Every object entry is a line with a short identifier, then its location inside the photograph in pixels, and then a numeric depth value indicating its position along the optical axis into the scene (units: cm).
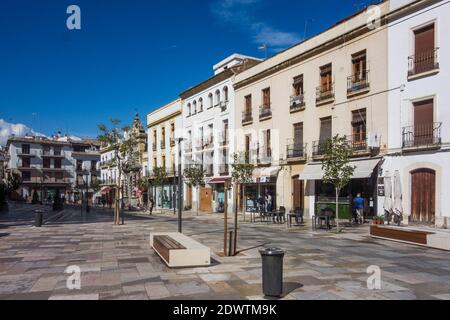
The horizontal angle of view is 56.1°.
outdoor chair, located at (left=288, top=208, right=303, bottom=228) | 1944
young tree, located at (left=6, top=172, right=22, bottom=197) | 6266
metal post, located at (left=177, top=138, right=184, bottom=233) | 1517
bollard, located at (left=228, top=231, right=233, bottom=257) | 1111
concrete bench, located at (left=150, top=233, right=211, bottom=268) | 923
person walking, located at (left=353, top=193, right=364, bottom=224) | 2098
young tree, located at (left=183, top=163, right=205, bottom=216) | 3281
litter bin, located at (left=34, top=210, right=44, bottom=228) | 1980
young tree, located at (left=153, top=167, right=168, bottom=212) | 4041
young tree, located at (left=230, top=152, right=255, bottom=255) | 2458
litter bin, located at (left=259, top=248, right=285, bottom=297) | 662
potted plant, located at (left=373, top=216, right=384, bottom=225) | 1803
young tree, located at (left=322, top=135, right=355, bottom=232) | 1733
